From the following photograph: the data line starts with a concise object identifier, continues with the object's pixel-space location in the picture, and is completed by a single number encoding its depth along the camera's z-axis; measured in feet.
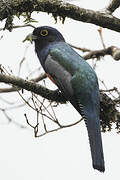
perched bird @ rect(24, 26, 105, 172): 24.70
